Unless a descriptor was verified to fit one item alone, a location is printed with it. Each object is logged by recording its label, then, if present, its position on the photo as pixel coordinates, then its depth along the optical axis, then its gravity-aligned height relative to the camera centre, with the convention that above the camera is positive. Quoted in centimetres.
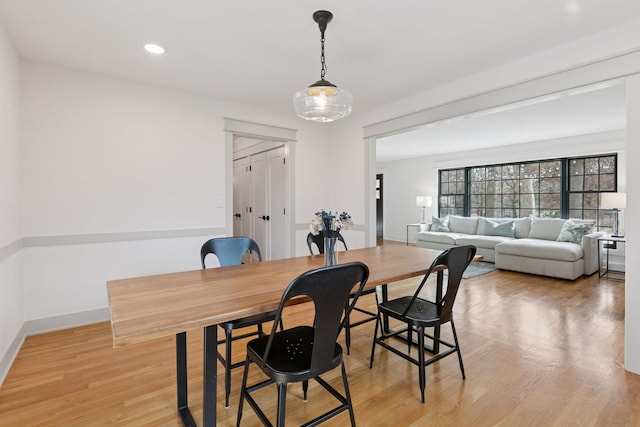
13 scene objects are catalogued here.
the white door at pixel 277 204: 457 -1
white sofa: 475 -69
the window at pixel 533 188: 567 +29
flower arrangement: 205 -14
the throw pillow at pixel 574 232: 510 -49
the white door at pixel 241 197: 588 +13
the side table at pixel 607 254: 473 -84
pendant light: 211 +72
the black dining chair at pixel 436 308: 188 -72
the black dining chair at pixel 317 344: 126 -63
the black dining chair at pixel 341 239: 250 -46
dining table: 115 -43
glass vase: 211 -31
